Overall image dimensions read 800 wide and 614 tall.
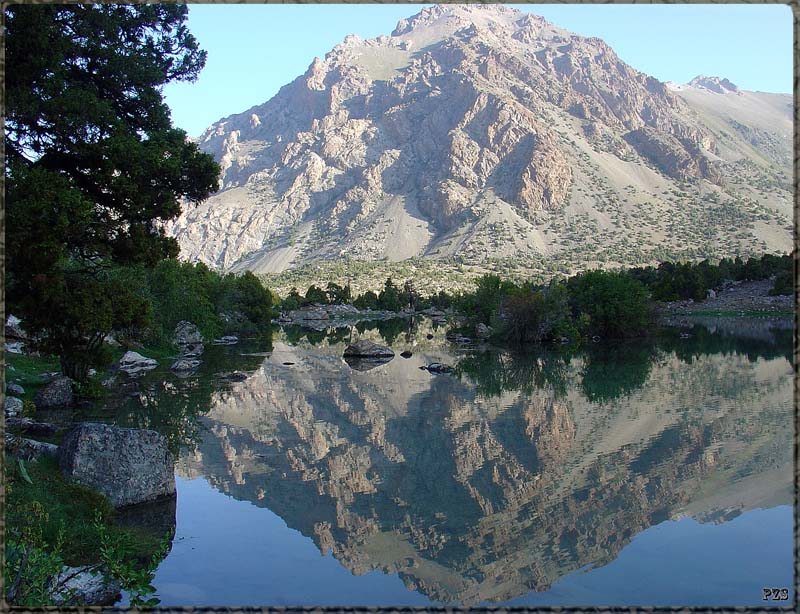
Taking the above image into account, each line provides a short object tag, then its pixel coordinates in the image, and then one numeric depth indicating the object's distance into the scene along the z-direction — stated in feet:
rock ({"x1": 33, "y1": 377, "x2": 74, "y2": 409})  66.95
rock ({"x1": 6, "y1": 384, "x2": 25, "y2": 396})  63.21
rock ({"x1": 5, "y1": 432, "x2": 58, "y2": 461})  34.30
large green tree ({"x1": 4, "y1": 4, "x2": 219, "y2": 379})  33.27
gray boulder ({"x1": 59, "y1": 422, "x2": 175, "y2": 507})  38.73
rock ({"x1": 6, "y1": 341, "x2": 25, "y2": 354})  83.42
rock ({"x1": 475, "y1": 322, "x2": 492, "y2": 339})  184.37
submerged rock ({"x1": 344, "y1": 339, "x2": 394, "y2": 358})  140.05
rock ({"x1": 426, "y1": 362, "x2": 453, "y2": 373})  113.80
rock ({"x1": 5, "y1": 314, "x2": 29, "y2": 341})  73.69
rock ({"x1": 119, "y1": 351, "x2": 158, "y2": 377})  107.14
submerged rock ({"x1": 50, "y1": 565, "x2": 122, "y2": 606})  24.80
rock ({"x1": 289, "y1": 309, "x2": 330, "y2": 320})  336.70
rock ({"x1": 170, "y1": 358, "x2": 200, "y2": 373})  112.16
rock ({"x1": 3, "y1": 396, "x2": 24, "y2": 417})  52.90
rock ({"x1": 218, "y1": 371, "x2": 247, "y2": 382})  101.55
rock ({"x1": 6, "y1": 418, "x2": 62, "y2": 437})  49.86
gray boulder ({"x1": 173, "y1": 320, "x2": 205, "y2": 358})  146.26
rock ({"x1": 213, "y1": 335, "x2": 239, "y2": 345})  182.50
